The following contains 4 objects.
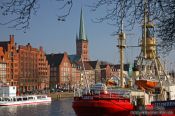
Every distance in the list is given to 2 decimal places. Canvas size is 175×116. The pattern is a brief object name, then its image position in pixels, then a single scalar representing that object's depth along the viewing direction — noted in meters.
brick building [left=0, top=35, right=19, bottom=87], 103.07
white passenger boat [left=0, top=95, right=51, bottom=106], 74.56
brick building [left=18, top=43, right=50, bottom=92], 109.22
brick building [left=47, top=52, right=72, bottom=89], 130.00
